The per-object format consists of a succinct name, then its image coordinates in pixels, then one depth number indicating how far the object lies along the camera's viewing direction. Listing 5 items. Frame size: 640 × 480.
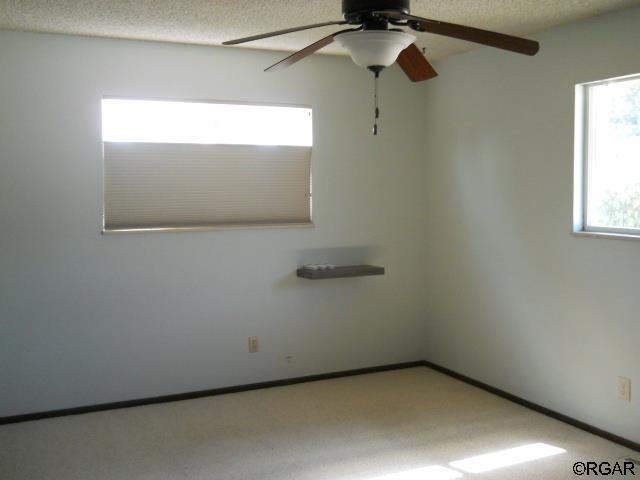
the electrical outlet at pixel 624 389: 3.66
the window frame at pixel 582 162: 3.90
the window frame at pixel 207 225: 4.32
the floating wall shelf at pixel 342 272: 4.66
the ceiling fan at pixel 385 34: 2.30
